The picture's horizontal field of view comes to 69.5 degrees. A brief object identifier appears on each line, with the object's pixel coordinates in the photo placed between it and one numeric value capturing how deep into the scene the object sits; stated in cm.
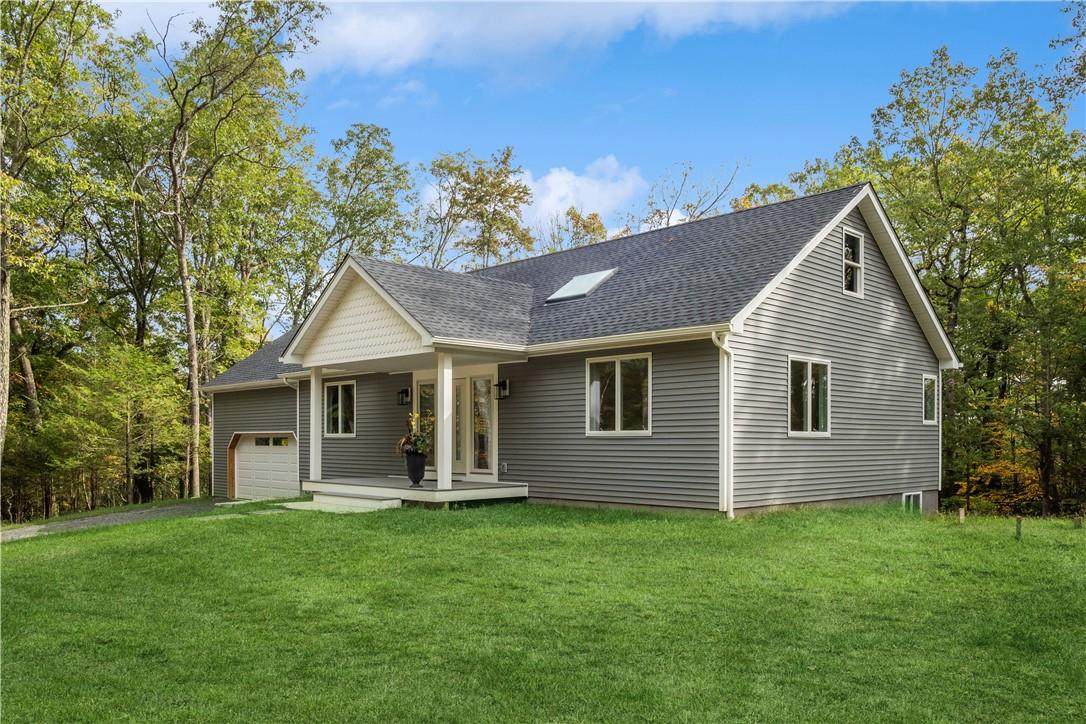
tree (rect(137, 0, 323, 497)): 2375
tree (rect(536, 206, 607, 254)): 3509
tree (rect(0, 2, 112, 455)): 1978
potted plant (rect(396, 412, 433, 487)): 1426
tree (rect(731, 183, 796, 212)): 3019
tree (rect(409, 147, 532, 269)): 3566
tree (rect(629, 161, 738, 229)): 3184
